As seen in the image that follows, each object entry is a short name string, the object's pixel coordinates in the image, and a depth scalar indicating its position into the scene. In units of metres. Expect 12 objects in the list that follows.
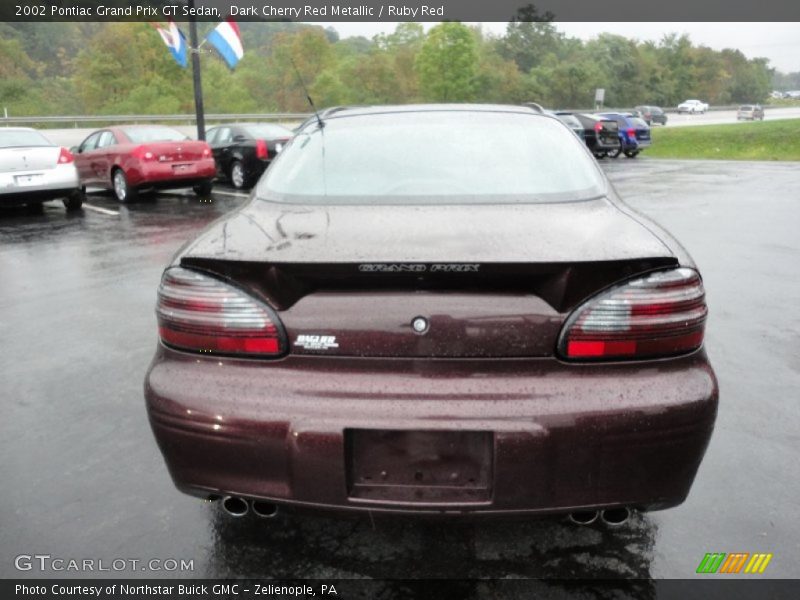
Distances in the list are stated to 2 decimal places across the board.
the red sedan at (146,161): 12.34
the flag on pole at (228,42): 12.76
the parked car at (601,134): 24.69
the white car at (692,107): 82.81
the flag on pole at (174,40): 16.33
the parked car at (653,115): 60.10
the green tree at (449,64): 73.38
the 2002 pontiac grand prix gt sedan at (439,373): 1.97
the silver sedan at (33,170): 10.59
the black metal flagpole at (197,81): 16.98
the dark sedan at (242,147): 14.57
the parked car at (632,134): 25.56
